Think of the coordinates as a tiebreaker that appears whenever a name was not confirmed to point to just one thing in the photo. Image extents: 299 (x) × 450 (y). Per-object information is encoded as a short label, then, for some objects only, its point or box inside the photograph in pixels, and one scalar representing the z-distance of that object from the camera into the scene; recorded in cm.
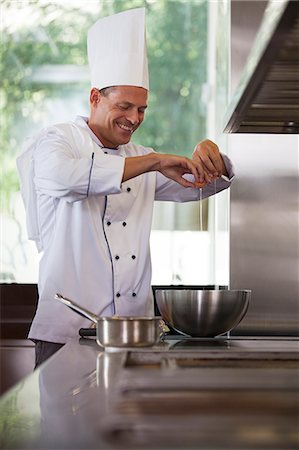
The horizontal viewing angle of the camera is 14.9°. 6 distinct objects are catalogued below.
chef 342
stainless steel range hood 240
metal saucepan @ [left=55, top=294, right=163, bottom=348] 277
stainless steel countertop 151
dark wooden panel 508
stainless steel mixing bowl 307
